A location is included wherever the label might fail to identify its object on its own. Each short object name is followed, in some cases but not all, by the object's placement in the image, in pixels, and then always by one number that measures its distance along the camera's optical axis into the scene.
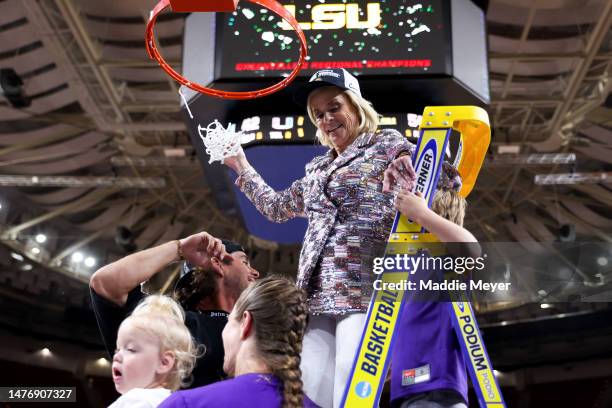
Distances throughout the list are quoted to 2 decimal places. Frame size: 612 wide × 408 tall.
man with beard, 2.24
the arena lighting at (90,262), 14.57
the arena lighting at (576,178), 10.83
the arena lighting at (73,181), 11.34
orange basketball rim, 3.04
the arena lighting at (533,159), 10.52
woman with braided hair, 1.58
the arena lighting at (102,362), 11.89
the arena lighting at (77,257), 14.15
